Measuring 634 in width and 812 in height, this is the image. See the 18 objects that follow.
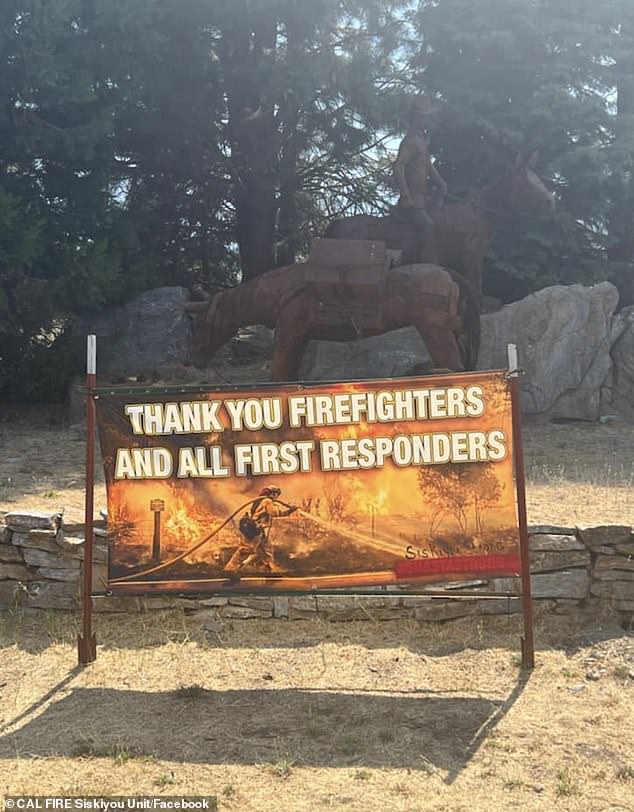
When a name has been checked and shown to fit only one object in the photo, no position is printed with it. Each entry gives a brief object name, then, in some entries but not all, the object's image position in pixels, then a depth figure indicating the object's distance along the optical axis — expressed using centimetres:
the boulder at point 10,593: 554
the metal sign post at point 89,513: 457
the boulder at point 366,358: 1169
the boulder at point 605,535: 530
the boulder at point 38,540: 552
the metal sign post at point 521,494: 447
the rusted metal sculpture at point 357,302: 1028
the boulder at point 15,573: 555
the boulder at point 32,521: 553
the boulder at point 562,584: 528
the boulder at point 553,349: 1165
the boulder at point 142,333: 1256
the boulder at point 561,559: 530
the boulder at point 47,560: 548
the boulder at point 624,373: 1223
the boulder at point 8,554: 559
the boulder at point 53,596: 546
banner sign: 455
